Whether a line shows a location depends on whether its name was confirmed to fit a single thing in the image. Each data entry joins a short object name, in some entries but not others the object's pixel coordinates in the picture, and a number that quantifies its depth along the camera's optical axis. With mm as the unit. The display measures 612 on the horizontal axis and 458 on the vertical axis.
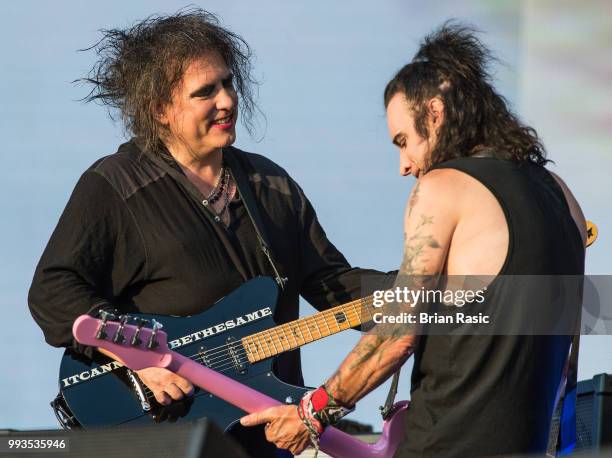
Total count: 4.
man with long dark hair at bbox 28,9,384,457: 8258
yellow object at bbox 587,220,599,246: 8047
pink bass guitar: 7598
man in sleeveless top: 6133
